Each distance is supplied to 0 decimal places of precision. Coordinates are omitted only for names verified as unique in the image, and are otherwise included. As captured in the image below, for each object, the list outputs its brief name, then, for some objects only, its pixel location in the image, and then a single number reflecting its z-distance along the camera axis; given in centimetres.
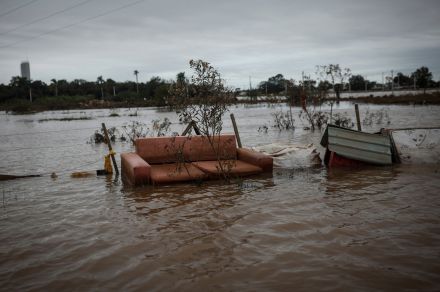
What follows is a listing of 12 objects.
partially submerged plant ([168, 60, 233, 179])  774
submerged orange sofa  788
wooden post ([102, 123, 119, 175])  962
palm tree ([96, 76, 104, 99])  12051
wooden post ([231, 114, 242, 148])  1083
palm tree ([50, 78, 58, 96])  10703
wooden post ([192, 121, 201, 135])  988
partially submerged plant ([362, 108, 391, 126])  2226
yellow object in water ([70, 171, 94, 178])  997
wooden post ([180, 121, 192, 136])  958
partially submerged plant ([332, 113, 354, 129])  1833
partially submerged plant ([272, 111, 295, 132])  2240
